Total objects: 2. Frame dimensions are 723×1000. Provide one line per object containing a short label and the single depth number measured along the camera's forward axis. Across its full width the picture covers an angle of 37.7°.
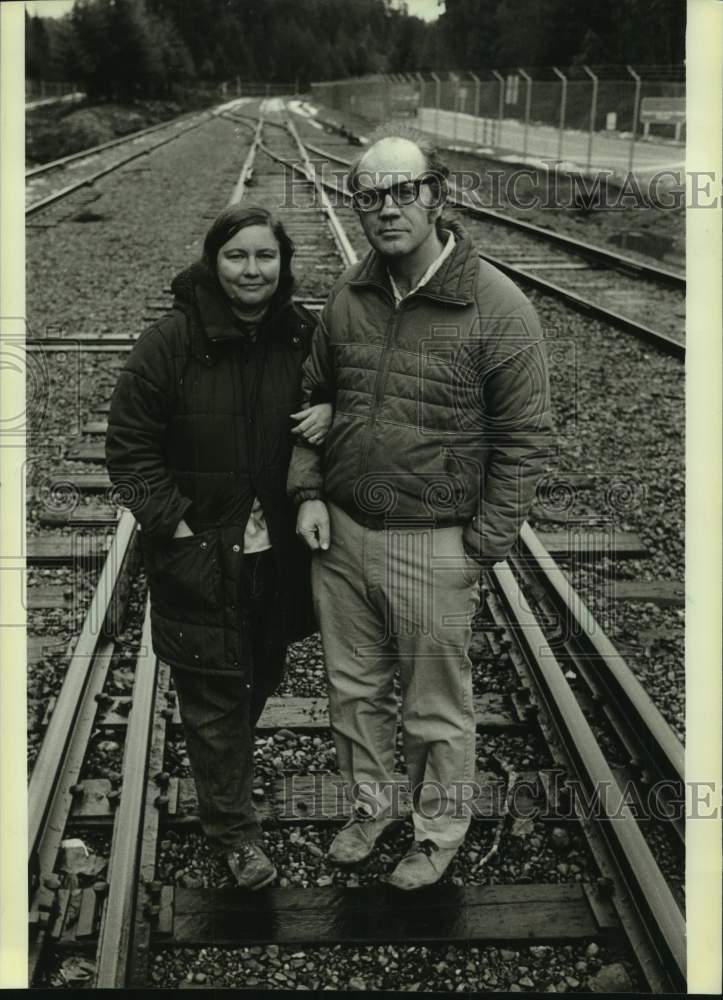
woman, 2.77
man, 2.67
